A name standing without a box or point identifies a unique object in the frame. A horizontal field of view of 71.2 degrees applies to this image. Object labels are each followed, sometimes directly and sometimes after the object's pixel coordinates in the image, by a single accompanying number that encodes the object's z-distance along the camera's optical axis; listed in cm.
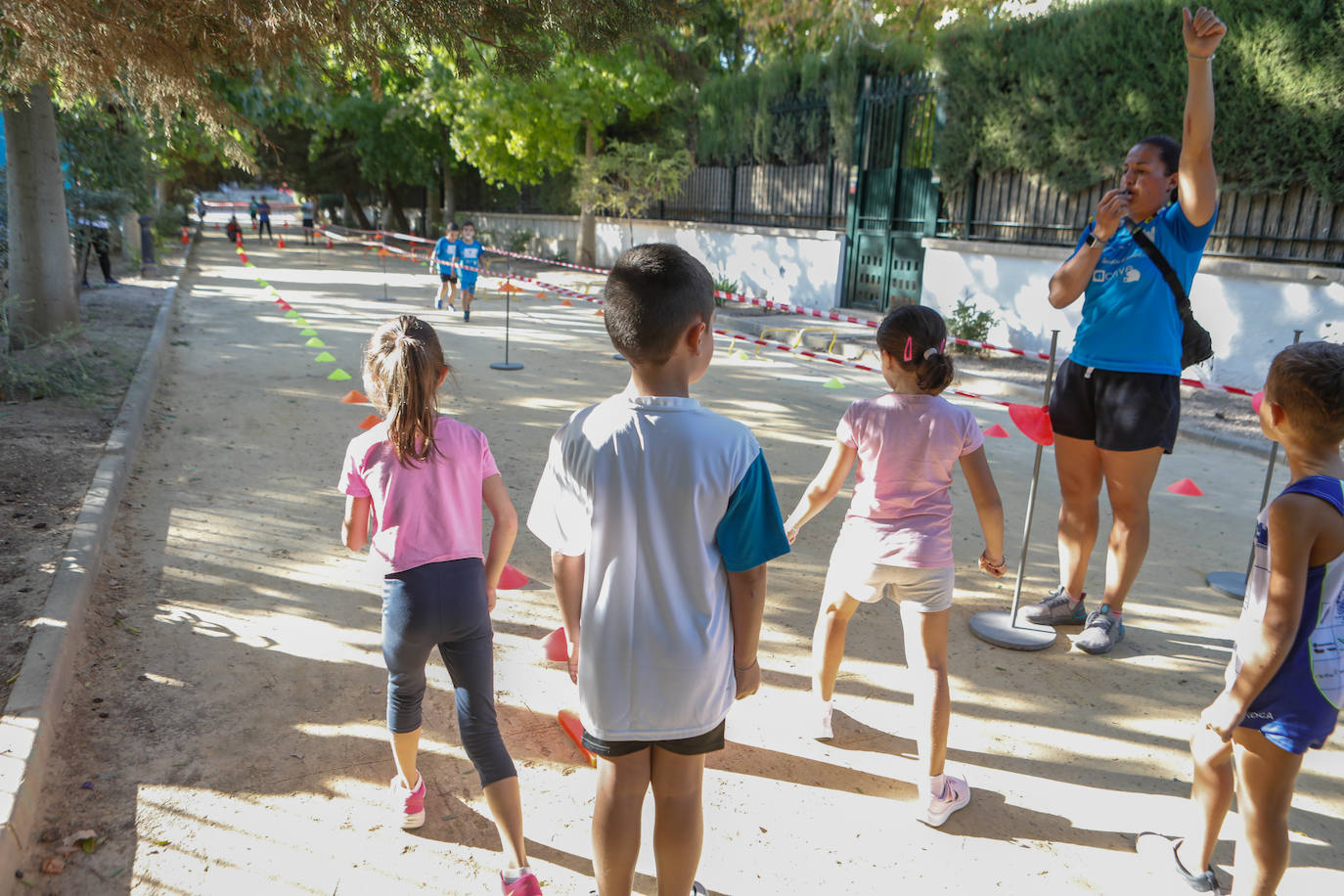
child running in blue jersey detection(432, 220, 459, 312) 1529
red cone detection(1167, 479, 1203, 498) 680
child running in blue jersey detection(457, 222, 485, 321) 1501
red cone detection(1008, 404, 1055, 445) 415
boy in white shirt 198
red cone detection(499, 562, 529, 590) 383
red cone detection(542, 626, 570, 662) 366
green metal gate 1551
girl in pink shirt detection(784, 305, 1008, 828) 289
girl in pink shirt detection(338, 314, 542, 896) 253
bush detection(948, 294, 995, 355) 1303
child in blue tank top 210
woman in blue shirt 385
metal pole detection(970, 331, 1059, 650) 423
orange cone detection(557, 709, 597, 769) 338
